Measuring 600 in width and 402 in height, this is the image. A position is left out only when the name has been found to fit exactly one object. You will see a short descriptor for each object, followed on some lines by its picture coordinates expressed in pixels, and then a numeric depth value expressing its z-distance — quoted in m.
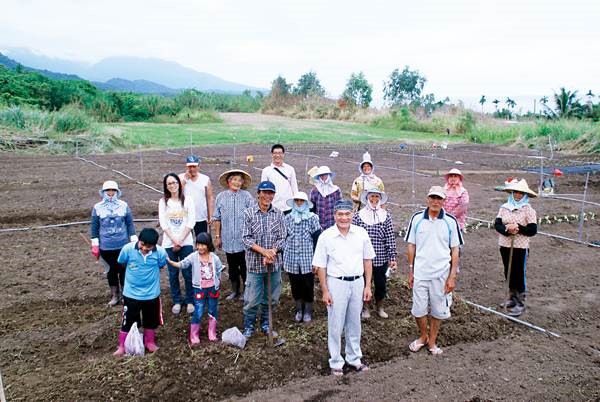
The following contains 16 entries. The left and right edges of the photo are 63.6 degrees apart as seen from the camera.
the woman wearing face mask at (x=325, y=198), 5.54
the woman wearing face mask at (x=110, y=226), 5.16
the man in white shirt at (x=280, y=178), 5.78
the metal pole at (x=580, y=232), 8.25
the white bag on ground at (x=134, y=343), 4.33
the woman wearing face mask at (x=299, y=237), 4.80
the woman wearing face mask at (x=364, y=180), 6.24
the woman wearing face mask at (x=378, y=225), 4.99
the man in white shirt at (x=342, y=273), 4.02
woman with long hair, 5.07
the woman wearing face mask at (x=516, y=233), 5.16
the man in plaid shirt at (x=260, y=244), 4.61
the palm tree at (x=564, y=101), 33.91
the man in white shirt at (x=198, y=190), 5.64
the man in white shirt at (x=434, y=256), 4.30
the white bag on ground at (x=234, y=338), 4.52
